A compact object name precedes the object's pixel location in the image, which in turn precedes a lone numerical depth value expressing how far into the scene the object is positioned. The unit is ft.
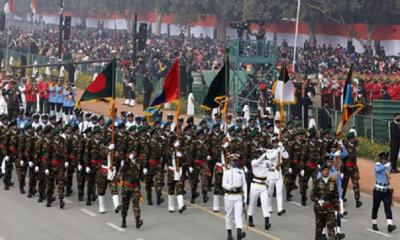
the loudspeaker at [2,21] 226.38
